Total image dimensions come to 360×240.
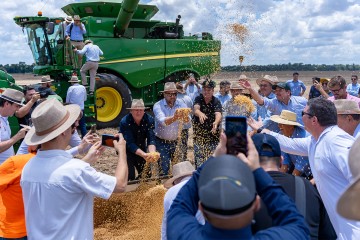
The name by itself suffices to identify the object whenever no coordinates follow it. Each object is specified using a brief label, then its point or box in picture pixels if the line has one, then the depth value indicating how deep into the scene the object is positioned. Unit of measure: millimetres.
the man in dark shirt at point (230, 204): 1532
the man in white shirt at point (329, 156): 2932
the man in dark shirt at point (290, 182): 2330
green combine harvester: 11711
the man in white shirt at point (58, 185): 2557
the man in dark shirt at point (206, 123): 6816
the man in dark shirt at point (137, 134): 5996
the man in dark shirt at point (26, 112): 5879
